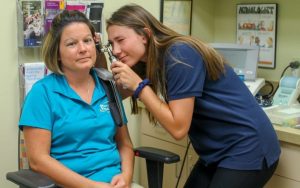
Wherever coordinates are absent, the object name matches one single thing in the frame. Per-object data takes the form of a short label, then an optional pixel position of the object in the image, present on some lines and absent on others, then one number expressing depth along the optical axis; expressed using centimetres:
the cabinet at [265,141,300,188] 177
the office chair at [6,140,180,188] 164
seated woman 149
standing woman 148
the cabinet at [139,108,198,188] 224
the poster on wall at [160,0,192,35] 251
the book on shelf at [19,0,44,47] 193
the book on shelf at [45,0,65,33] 198
